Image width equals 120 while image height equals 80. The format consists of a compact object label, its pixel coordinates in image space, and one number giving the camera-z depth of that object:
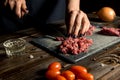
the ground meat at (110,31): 1.34
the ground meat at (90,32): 1.38
